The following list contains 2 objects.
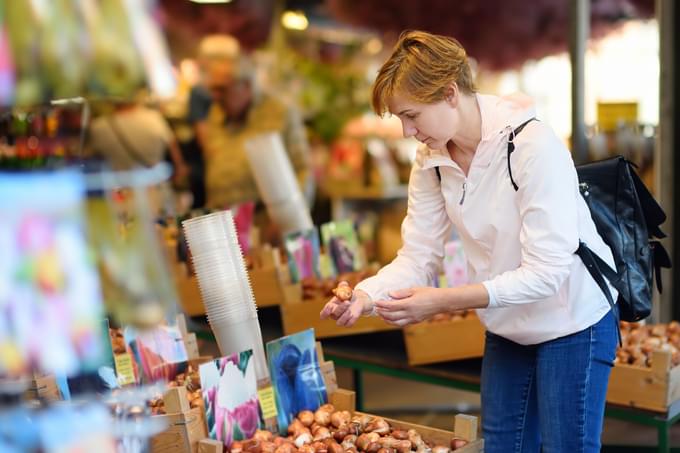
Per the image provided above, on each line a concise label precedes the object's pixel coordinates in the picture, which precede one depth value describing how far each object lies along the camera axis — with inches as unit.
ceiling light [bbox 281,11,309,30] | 285.9
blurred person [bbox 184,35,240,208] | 200.4
